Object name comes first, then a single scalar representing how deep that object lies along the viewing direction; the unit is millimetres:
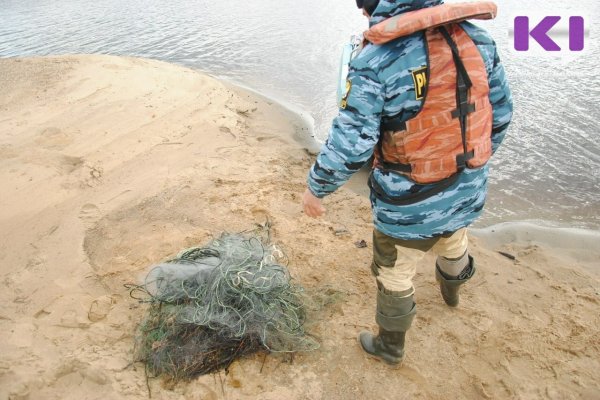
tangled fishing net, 2373
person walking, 1731
